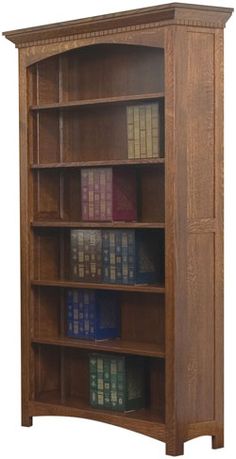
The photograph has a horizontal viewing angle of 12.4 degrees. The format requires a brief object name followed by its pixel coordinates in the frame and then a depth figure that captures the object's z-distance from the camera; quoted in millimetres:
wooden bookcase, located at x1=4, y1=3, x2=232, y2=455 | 5961
